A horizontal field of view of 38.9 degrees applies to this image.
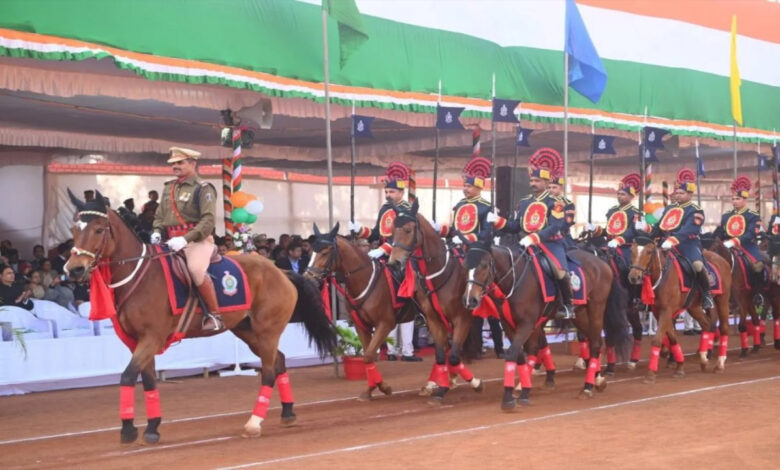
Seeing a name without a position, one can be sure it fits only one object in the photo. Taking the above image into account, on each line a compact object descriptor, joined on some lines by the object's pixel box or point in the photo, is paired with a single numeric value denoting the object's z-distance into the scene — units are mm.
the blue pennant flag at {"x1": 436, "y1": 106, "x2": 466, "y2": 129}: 17297
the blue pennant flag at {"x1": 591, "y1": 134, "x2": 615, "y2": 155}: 20923
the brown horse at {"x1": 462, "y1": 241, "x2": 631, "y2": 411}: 11922
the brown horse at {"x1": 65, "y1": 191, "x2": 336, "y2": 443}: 9750
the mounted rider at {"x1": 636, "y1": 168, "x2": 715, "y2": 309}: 15703
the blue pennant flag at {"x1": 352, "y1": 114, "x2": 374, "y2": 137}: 16848
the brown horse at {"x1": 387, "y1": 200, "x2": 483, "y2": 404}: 12898
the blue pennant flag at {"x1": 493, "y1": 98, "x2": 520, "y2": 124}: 17641
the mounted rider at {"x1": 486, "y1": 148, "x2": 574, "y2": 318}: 12766
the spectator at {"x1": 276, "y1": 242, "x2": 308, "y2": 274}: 18312
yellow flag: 22562
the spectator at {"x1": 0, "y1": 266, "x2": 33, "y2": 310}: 14852
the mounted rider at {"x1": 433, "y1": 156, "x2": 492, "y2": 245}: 13711
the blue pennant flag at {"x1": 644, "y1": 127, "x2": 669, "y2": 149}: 21016
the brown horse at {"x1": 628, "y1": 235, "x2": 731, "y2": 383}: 14617
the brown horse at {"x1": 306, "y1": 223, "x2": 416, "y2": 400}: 13844
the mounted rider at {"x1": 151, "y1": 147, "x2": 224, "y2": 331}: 10367
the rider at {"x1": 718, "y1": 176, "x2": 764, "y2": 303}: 18531
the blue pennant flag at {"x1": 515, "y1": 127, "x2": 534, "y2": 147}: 19812
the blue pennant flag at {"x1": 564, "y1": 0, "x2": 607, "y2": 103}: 19016
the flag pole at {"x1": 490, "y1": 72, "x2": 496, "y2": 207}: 16281
